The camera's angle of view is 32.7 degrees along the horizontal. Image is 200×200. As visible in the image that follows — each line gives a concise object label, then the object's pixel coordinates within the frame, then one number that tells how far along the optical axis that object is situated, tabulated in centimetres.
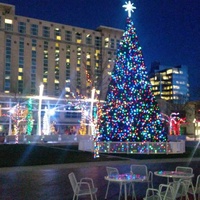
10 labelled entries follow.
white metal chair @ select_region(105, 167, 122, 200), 977
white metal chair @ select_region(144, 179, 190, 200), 715
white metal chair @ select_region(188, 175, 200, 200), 858
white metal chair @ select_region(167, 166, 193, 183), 991
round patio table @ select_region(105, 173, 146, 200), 846
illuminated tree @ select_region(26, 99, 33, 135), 4834
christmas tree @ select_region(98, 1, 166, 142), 2498
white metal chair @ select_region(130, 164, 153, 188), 995
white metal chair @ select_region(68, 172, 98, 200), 830
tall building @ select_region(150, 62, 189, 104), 15950
